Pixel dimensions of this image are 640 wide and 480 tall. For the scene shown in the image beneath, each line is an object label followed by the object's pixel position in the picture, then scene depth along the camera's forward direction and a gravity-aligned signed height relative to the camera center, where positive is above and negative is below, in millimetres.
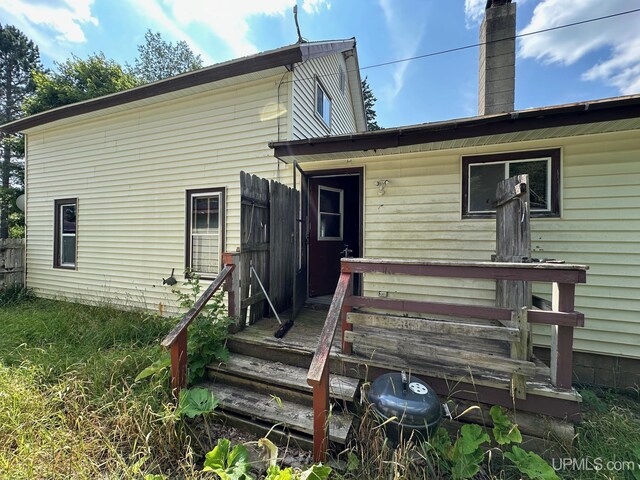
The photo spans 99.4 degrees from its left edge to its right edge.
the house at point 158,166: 5008 +1537
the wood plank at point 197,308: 2607 -764
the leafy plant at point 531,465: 1845 -1588
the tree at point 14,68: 17828 +11054
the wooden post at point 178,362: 2641 -1248
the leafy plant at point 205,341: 2908 -1172
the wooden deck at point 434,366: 2205 -1217
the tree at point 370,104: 19966 +10112
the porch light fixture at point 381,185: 4308 +859
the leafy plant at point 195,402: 2276 -1449
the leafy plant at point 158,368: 2721 -1351
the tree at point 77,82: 12430 +7783
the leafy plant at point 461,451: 1931 -1588
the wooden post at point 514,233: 2775 +86
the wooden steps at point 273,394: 2291 -1529
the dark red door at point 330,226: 5020 +245
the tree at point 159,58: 19984 +13295
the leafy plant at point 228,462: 1771 -1546
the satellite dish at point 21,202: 8555 +1015
